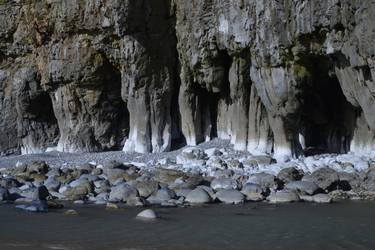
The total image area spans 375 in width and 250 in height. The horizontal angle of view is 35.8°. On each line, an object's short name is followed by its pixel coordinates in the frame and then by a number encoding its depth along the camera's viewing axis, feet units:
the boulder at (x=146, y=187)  72.82
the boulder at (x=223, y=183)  76.23
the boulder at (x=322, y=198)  68.08
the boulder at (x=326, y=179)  74.28
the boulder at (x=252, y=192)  70.23
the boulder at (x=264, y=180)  74.90
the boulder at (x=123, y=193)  70.64
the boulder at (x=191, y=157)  96.63
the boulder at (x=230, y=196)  68.80
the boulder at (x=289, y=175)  78.05
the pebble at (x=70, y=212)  60.18
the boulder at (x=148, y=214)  57.21
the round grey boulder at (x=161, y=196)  69.00
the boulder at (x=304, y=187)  71.87
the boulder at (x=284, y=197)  69.10
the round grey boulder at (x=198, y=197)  68.25
